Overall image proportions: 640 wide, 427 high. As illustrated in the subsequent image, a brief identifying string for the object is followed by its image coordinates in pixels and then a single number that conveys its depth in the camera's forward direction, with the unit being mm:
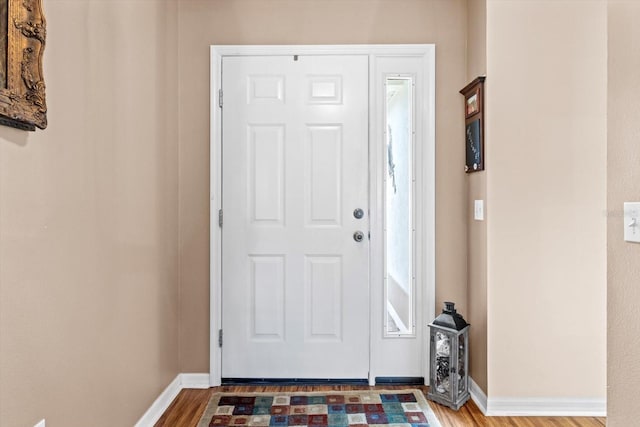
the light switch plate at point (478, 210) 2309
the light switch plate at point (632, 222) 1146
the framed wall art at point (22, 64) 1105
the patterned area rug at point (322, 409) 2156
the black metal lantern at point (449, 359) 2299
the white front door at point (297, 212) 2602
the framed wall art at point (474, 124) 2291
